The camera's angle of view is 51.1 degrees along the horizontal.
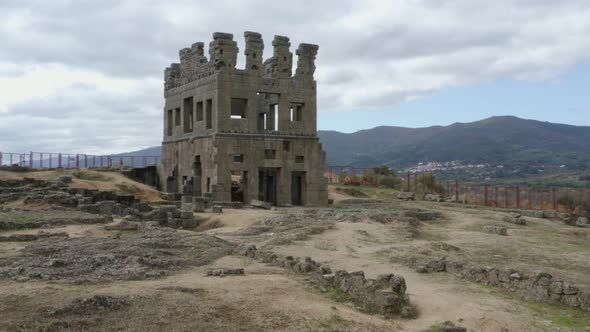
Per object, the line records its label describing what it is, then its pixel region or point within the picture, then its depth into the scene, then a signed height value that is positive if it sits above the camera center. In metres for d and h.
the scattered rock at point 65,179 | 37.80 +0.03
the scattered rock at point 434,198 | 44.59 -1.27
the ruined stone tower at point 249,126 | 36.03 +3.31
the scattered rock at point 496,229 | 26.10 -2.09
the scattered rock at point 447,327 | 11.54 -2.78
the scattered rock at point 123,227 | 23.27 -1.79
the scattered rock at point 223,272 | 14.66 -2.20
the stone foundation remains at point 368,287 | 12.74 -2.35
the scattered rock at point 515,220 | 30.48 -1.95
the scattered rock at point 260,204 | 33.97 -1.35
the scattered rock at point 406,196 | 43.67 -1.11
